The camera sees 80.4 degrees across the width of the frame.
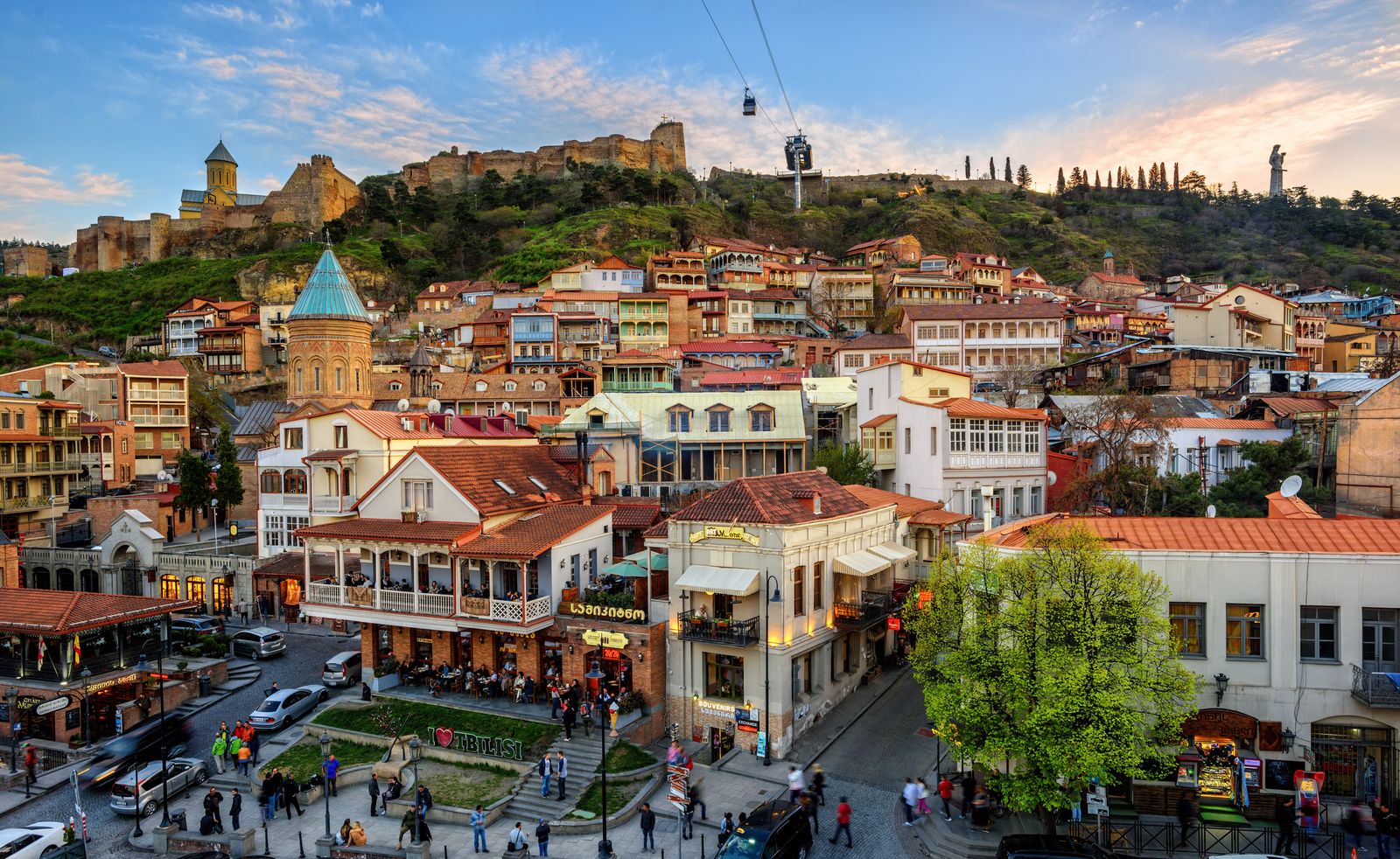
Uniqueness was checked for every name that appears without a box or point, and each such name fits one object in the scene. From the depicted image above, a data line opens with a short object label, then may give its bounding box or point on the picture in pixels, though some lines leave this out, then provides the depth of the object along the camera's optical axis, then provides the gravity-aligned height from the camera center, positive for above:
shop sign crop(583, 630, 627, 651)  23.28 -6.52
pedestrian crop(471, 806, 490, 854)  18.58 -9.51
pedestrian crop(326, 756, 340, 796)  21.59 -9.40
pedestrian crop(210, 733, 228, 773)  23.41 -9.52
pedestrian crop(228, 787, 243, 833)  20.06 -9.66
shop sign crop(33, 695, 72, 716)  22.75 -8.04
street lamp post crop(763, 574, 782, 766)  21.20 -6.13
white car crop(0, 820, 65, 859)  18.56 -9.77
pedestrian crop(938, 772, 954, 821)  18.19 -8.53
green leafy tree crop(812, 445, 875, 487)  35.38 -2.58
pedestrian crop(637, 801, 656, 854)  17.91 -9.07
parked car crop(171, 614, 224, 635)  32.87 -8.71
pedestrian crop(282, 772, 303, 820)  20.86 -9.65
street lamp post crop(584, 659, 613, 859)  16.95 -9.28
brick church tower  49.81 +4.14
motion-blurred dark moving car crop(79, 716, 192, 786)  23.05 -9.83
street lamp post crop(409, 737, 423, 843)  22.33 -9.33
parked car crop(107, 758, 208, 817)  20.92 -9.66
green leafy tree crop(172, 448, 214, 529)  42.84 -3.71
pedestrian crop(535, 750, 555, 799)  20.20 -8.95
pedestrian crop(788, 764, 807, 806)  19.00 -8.72
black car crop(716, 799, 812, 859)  16.03 -8.50
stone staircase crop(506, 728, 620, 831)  19.83 -9.38
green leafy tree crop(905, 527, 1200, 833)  14.59 -5.01
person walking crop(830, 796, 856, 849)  17.55 -8.75
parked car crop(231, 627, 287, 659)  31.16 -8.75
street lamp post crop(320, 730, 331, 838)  21.58 -9.31
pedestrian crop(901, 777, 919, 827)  18.12 -8.59
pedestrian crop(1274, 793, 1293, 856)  15.66 -8.12
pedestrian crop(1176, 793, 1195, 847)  16.48 -8.26
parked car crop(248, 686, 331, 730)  25.20 -9.22
